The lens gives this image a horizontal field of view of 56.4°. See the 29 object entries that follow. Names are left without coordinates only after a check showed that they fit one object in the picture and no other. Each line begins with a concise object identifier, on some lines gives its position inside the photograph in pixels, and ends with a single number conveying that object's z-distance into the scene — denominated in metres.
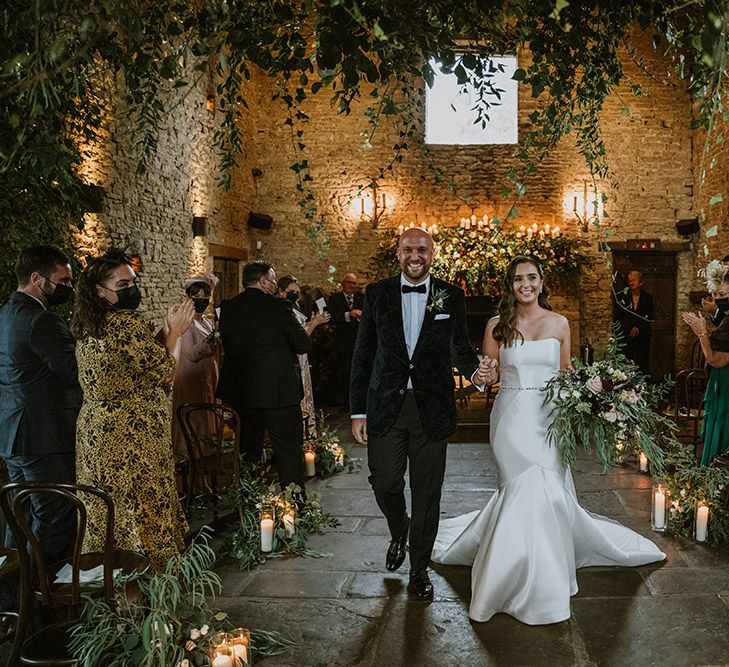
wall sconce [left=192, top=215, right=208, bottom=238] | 9.28
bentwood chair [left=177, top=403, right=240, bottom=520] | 4.08
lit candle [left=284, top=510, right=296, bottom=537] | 4.13
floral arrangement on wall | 10.48
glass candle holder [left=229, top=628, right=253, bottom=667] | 2.38
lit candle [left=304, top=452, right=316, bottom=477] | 5.70
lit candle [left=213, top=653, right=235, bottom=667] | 2.29
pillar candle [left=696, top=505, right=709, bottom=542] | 4.03
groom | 3.39
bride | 3.15
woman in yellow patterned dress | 3.07
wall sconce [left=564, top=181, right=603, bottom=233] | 11.39
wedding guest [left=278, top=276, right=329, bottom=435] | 6.27
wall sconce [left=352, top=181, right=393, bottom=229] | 11.71
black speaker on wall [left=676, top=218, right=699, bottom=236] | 11.14
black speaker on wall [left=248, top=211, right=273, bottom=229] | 11.70
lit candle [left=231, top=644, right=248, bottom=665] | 2.37
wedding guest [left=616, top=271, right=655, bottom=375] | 9.91
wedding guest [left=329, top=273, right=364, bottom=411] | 9.51
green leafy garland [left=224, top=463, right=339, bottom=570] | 3.97
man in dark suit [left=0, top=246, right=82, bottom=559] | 3.32
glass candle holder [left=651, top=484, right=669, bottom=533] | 4.28
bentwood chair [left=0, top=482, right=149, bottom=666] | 2.23
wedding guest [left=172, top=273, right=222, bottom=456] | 5.20
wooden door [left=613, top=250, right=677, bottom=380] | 11.38
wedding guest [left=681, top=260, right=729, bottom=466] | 4.63
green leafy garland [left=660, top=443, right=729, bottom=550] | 4.01
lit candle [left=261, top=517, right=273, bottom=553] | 3.97
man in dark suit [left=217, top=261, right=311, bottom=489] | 4.41
